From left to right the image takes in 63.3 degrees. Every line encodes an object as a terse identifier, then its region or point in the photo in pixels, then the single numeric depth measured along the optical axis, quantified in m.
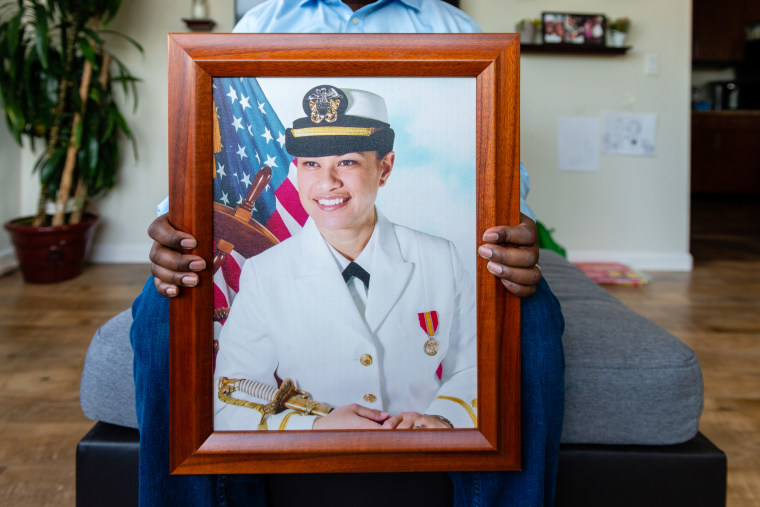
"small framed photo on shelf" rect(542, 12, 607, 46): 3.59
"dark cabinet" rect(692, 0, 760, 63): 6.62
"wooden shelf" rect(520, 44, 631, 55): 3.54
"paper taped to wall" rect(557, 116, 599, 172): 3.70
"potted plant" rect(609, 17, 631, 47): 3.58
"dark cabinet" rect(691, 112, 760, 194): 6.80
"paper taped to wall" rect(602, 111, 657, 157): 3.72
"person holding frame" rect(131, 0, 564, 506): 0.78
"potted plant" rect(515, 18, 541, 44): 3.57
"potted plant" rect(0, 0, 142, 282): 3.09
